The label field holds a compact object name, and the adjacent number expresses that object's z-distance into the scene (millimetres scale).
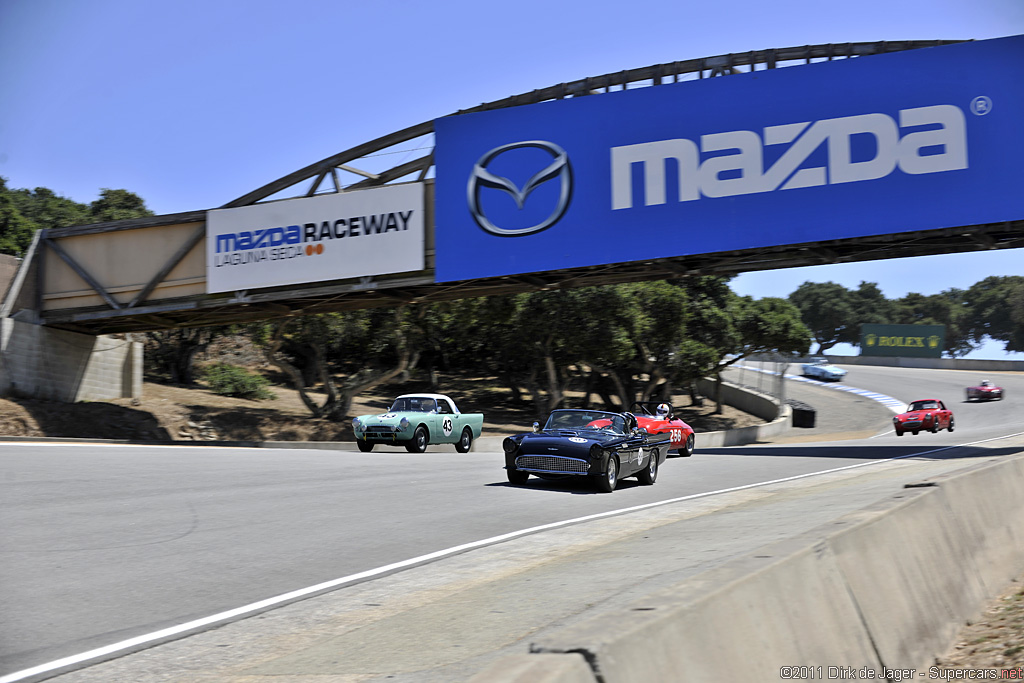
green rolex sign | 98438
